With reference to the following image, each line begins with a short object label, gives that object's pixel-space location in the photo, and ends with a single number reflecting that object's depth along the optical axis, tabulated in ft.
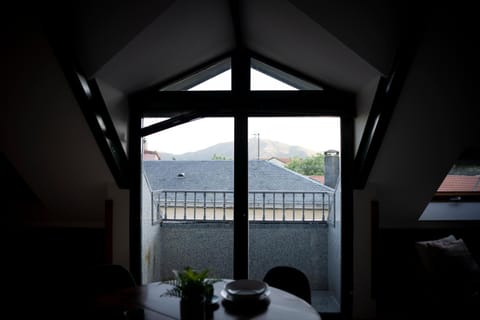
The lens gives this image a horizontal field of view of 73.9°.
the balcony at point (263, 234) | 10.52
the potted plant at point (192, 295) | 4.92
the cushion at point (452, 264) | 9.10
